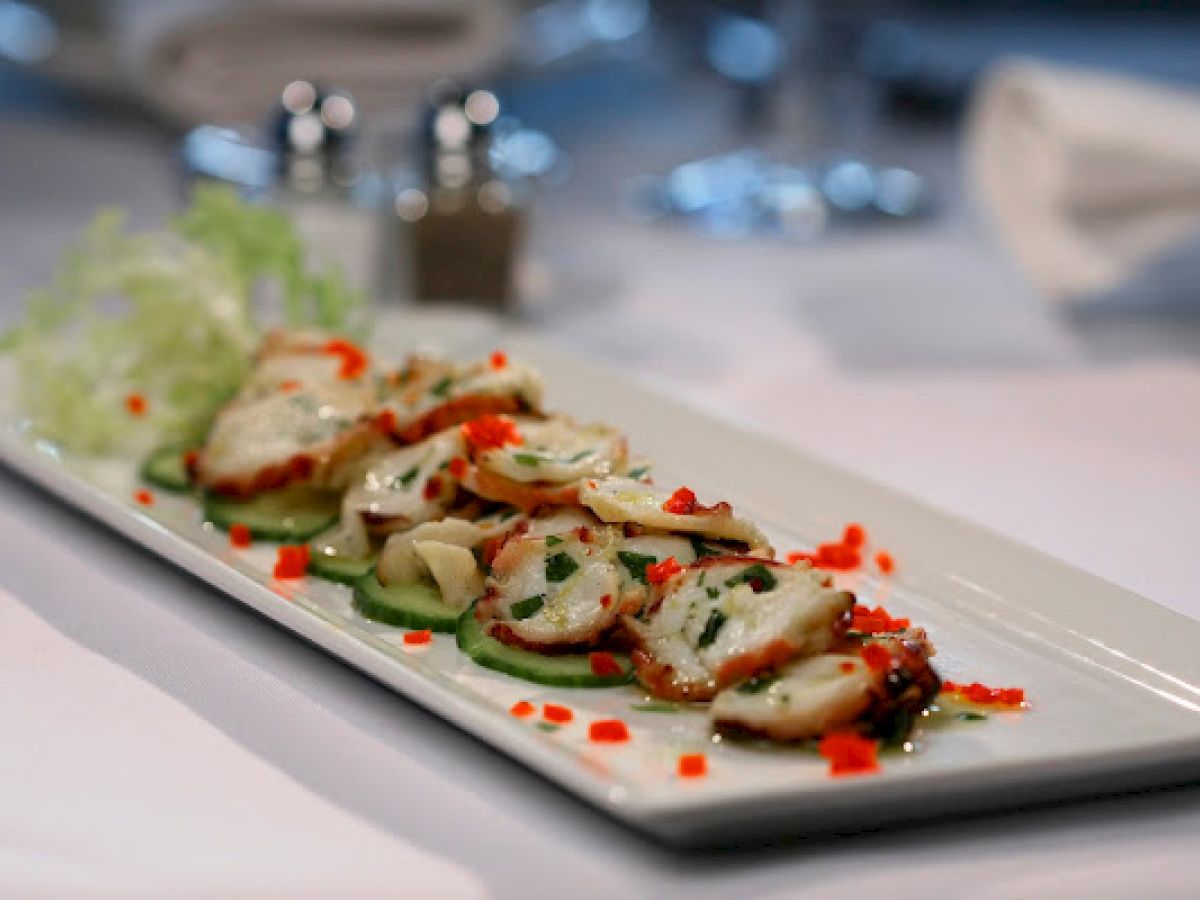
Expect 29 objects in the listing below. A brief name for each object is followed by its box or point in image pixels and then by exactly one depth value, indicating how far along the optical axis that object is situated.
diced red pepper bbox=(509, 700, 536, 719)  0.61
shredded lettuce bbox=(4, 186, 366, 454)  0.80
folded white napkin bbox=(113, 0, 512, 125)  1.14
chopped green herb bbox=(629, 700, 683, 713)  0.61
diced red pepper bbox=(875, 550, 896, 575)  0.70
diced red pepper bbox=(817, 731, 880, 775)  0.58
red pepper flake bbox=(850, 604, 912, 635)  0.64
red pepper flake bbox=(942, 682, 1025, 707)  0.62
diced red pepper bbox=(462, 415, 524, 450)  0.69
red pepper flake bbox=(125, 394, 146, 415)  0.80
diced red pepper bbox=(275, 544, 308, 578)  0.70
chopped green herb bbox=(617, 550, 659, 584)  0.64
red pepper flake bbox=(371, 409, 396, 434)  0.74
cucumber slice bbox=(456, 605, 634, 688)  0.63
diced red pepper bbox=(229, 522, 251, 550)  0.72
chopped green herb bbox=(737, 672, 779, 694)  0.60
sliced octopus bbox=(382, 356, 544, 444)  0.73
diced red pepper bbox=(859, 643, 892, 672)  0.60
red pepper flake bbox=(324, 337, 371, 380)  0.78
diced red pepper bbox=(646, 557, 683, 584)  0.64
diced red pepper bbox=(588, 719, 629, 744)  0.60
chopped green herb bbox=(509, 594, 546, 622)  0.64
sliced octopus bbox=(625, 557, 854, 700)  0.61
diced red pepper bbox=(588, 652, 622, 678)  0.63
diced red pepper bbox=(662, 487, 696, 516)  0.65
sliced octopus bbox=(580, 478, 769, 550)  0.65
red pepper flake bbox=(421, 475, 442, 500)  0.70
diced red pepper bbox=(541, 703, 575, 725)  0.61
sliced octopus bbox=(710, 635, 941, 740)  0.59
